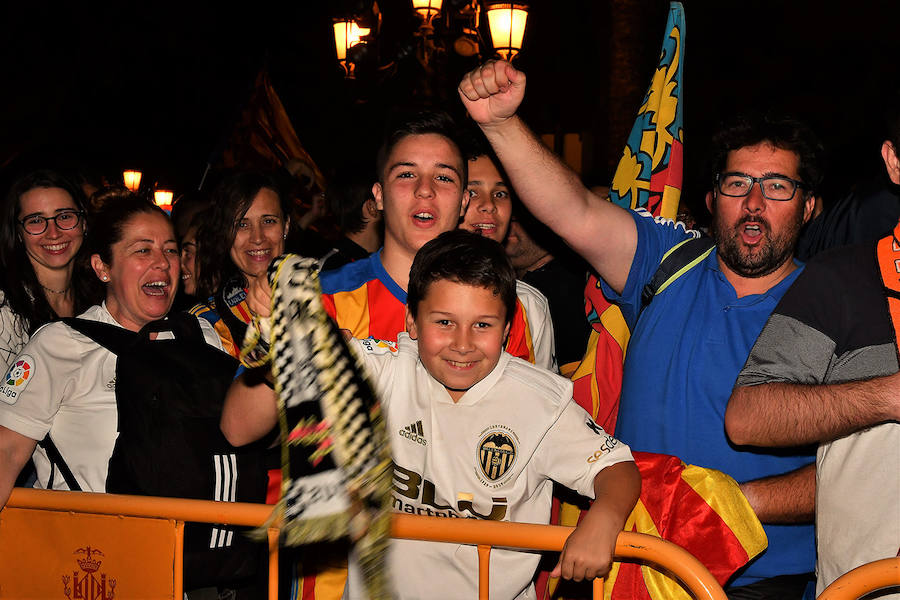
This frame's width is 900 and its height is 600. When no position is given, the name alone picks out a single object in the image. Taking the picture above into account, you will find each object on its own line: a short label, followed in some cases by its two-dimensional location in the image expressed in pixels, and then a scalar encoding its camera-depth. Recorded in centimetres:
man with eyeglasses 318
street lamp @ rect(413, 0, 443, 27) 962
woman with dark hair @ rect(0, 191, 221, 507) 318
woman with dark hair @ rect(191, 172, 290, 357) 470
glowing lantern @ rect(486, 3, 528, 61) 930
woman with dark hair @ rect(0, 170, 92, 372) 417
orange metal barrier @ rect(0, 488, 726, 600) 235
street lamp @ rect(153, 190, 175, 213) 1970
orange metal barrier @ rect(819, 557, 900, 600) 218
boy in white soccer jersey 270
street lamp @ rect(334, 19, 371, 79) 1090
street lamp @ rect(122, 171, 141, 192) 1989
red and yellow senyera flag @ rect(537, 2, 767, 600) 267
